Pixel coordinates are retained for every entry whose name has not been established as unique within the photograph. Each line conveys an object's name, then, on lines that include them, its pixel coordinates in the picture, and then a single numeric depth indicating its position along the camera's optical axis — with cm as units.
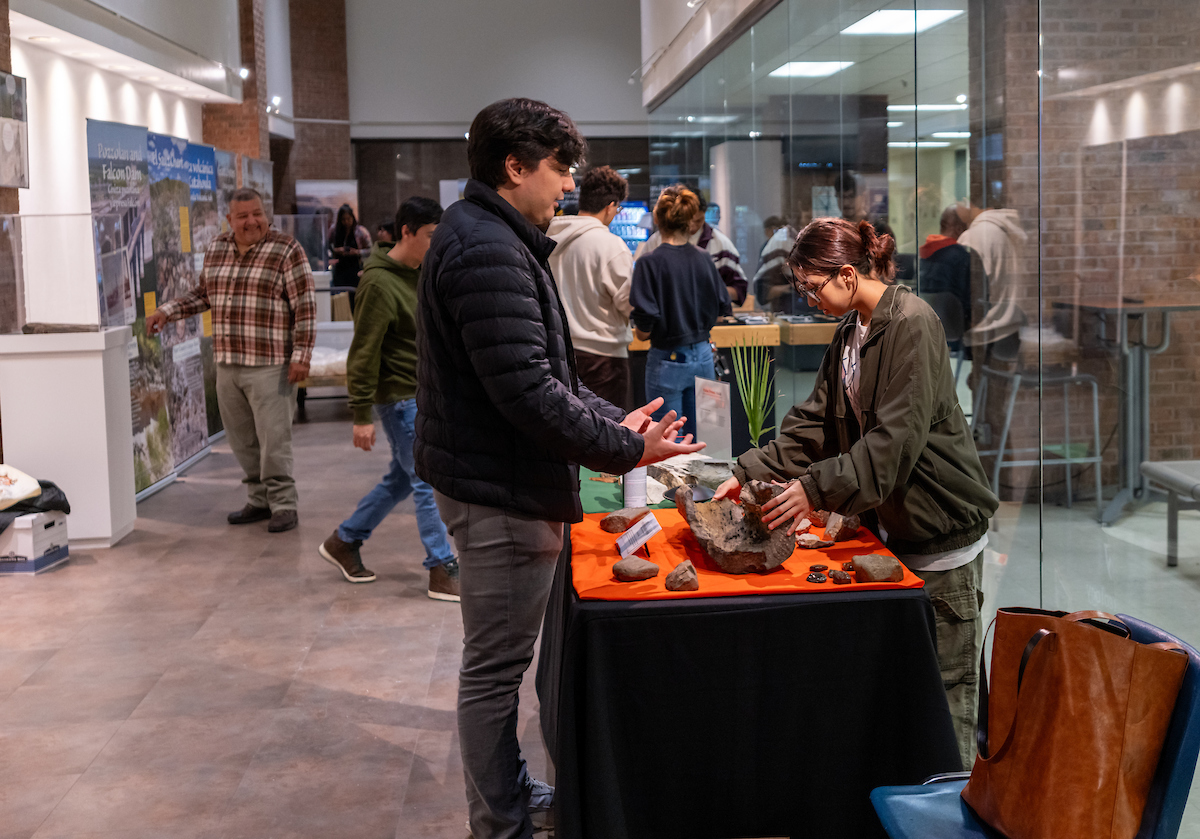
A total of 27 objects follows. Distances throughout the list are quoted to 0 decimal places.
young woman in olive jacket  206
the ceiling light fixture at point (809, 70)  564
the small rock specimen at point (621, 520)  245
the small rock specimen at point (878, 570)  203
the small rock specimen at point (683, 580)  202
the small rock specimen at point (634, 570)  207
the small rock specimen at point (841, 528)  232
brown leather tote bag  146
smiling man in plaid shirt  530
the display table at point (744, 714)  198
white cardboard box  470
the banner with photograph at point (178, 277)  680
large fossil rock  210
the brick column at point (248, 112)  1073
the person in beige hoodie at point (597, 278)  468
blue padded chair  144
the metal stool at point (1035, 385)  303
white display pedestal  504
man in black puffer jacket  195
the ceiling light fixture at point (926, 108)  401
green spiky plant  371
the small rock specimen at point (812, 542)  229
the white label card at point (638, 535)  214
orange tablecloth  202
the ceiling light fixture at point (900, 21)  409
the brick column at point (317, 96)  1661
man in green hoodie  399
